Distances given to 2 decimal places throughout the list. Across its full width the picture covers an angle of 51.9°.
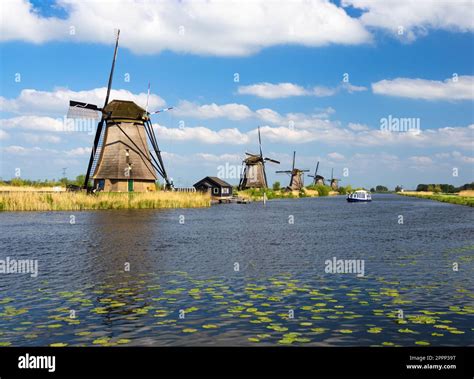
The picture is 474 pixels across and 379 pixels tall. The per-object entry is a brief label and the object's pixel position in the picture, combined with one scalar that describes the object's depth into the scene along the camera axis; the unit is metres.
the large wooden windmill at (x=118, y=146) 58.84
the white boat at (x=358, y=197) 102.19
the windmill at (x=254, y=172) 110.44
